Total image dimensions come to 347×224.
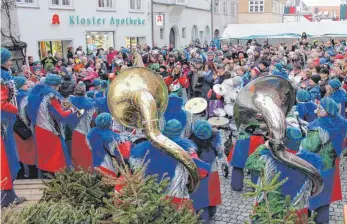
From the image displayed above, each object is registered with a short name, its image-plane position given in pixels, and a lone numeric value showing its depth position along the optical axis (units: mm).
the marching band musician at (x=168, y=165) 4172
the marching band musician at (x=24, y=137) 5953
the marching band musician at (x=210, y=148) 5008
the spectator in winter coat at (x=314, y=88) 7593
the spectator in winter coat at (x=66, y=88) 6879
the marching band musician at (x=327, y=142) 4680
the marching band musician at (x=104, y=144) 4922
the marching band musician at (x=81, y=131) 6332
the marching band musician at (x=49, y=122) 5758
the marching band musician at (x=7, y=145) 4359
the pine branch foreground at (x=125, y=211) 3068
